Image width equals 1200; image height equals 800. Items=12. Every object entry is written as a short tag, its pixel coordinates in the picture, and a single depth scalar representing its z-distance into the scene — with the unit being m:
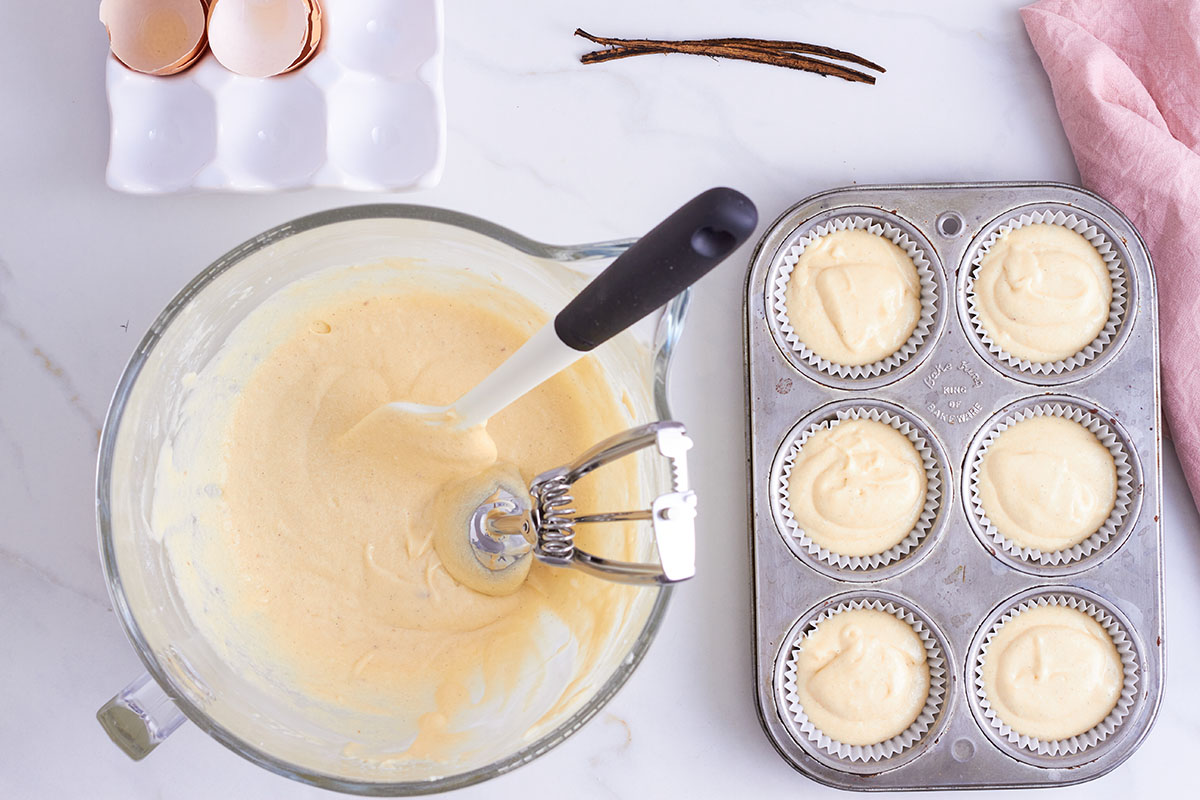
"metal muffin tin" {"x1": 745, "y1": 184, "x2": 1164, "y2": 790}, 1.08
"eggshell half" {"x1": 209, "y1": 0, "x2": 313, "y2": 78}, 1.03
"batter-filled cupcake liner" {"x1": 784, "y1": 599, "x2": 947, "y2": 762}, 1.09
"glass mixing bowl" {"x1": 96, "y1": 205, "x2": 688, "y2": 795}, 0.82
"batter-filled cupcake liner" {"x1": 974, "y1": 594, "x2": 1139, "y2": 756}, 1.11
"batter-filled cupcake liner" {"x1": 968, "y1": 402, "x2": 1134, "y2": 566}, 1.11
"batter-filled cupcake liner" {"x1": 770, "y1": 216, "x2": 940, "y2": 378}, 1.09
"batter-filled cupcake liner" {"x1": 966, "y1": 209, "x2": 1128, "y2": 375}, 1.11
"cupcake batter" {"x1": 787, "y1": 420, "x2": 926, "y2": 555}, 1.08
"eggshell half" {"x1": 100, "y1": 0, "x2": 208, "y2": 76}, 1.03
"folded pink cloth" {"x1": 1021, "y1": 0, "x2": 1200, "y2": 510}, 1.12
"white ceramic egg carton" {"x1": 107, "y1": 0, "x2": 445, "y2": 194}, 1.03
